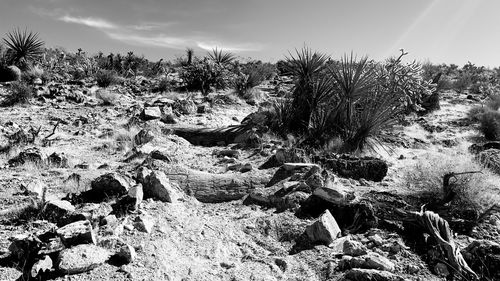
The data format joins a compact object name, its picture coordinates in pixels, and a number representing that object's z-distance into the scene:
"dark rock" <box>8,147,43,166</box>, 6.68
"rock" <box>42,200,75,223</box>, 4.23
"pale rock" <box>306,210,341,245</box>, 4.51
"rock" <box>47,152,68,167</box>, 6.82
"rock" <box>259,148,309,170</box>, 7.09
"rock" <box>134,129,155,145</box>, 8.82
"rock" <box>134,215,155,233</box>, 4.18
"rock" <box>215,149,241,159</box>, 8.20
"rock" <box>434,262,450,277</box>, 3.91
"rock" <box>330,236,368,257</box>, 4.16
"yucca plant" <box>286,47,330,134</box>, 10.26
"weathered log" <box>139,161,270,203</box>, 5.81
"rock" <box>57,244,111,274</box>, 3.18
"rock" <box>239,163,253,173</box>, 6.73
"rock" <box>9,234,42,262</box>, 3.35
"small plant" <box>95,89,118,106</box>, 13.02
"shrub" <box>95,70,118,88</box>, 15.46
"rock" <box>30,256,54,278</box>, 3.09
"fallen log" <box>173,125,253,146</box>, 9.62
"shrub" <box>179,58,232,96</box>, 16.19
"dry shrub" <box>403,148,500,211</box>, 5.61
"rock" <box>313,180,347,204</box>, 5.18
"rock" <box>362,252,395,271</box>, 3.77
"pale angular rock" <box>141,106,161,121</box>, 11.04
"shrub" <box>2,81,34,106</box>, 11.47
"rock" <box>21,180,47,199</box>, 5.00
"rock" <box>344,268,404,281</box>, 3.46
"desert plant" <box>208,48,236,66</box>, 19.36
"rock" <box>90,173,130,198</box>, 5.00
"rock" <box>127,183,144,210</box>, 4.65
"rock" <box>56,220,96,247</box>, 3.52
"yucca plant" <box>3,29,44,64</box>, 16.13
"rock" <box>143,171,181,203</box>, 5.12
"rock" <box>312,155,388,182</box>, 6.89
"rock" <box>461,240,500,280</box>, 3.95
